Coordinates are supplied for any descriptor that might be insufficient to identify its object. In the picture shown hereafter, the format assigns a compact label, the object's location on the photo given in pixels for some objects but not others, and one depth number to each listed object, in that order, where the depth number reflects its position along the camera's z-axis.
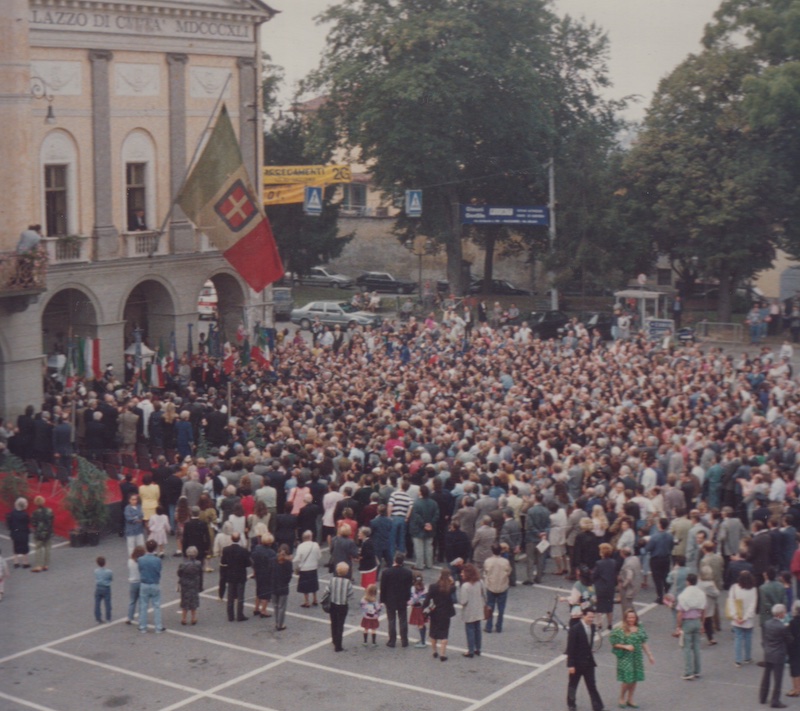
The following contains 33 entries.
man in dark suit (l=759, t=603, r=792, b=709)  17.45
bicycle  20.25
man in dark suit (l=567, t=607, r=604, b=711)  17.20
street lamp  36.81
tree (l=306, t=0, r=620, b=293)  55.34
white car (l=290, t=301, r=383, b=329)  57.69
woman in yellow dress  24.19
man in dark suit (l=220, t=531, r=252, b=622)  20.92
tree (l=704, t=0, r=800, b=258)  49.03
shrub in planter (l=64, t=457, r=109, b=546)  25.17
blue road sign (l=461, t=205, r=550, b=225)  57.56
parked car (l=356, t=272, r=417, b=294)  71.06
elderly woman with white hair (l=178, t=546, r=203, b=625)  20.53
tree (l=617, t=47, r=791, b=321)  50.12
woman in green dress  17.23
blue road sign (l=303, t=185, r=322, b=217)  51.81
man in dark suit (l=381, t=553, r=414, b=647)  19.77
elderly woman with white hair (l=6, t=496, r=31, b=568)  23.67
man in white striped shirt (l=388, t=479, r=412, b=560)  22.81
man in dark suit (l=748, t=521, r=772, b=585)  20.53
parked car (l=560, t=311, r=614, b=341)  51.81
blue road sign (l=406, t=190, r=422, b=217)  55.81
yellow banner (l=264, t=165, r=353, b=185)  56.00
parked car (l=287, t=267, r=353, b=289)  71.19
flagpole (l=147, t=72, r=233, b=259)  38.94
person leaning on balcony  31.66
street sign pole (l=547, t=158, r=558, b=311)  56.38
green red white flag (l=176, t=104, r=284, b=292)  36.25
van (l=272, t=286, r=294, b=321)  60.34
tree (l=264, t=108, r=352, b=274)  65.25
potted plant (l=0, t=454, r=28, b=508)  26.14
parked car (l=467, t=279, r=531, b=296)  66.38
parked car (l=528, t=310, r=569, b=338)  52.59
